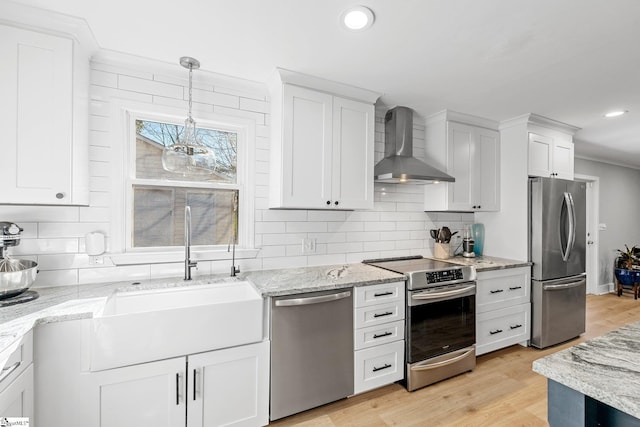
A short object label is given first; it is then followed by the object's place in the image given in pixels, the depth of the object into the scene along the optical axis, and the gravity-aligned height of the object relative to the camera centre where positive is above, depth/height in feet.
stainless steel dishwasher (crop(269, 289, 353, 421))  6.25 -3.02
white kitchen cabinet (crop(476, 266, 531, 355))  9.19 -3.02
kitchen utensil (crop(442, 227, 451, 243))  10.62 -0.71
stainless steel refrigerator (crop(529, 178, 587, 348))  10.02 -1.46
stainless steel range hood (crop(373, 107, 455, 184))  8.90 +1.91
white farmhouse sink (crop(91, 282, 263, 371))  4.90 -2.06
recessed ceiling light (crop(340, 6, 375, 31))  5.08 +3.53
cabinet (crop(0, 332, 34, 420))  3.78 -2.36
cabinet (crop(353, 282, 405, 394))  7.11 -2.99
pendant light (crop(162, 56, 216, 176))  6.89 +1.48
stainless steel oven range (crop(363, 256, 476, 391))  7.59 -2.90
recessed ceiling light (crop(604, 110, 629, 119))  9.83 +3.53
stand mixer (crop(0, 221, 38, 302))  5.11 -1.03
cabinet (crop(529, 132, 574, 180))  10.62 +2.29
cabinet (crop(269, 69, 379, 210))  7.46 +1.90
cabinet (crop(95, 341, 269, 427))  5.06 -3.30
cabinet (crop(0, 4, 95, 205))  5.12 +1.86
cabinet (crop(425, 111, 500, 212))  10.19 +1.98
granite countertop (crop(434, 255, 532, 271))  9.19 -1.56
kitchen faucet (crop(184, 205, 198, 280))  6.89 -0.83
